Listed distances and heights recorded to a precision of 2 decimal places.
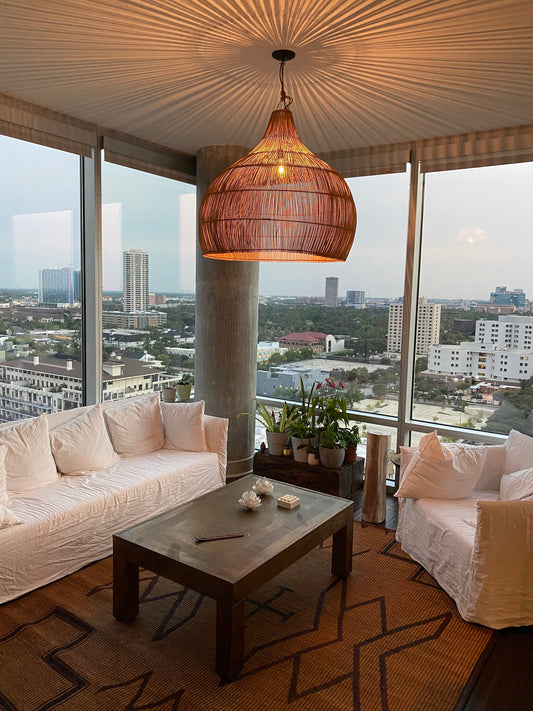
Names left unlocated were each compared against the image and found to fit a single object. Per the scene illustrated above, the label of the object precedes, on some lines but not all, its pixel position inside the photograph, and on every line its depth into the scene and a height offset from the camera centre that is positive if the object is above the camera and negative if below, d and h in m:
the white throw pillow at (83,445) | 3.73 -1.04
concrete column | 4.81 -0.27
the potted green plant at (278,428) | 4.79 -1.13
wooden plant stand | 4.44 -1.45
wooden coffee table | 2.39 -1.23
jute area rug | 2.27 -1.65
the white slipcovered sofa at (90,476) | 3.02 -1.23
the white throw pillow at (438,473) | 3.44 -1.07
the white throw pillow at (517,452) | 3.49 -0.95
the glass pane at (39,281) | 3.89 +0.11
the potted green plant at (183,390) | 4.98 -0.83
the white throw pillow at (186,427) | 4.41 -1.04
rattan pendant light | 2.60 +0.46
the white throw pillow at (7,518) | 2.87 -1.19
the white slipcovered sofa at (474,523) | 2.79 -1.24
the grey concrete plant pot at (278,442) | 4.78 -1.24
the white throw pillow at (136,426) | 4.20 -1.02
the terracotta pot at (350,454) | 4.59 -1.28
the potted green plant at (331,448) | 4.46 -1.20
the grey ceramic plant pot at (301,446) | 4.64 -1.23
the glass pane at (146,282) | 4.56 +0.14
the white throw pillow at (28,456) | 3.38 -1.03
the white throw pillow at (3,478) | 3.05 -1.06
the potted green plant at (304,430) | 4.65 -1.10
